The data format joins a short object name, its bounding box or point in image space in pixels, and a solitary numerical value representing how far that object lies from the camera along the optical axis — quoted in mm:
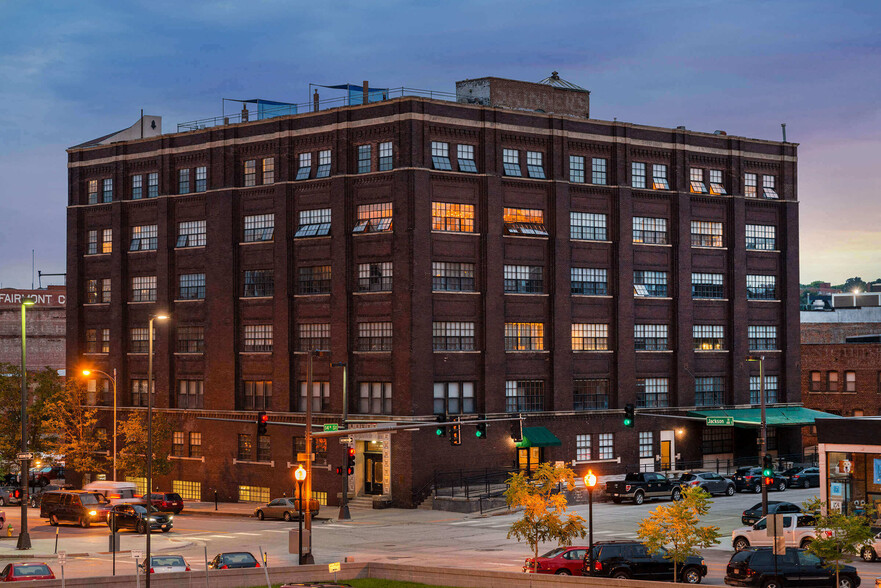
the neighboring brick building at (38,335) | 145250
